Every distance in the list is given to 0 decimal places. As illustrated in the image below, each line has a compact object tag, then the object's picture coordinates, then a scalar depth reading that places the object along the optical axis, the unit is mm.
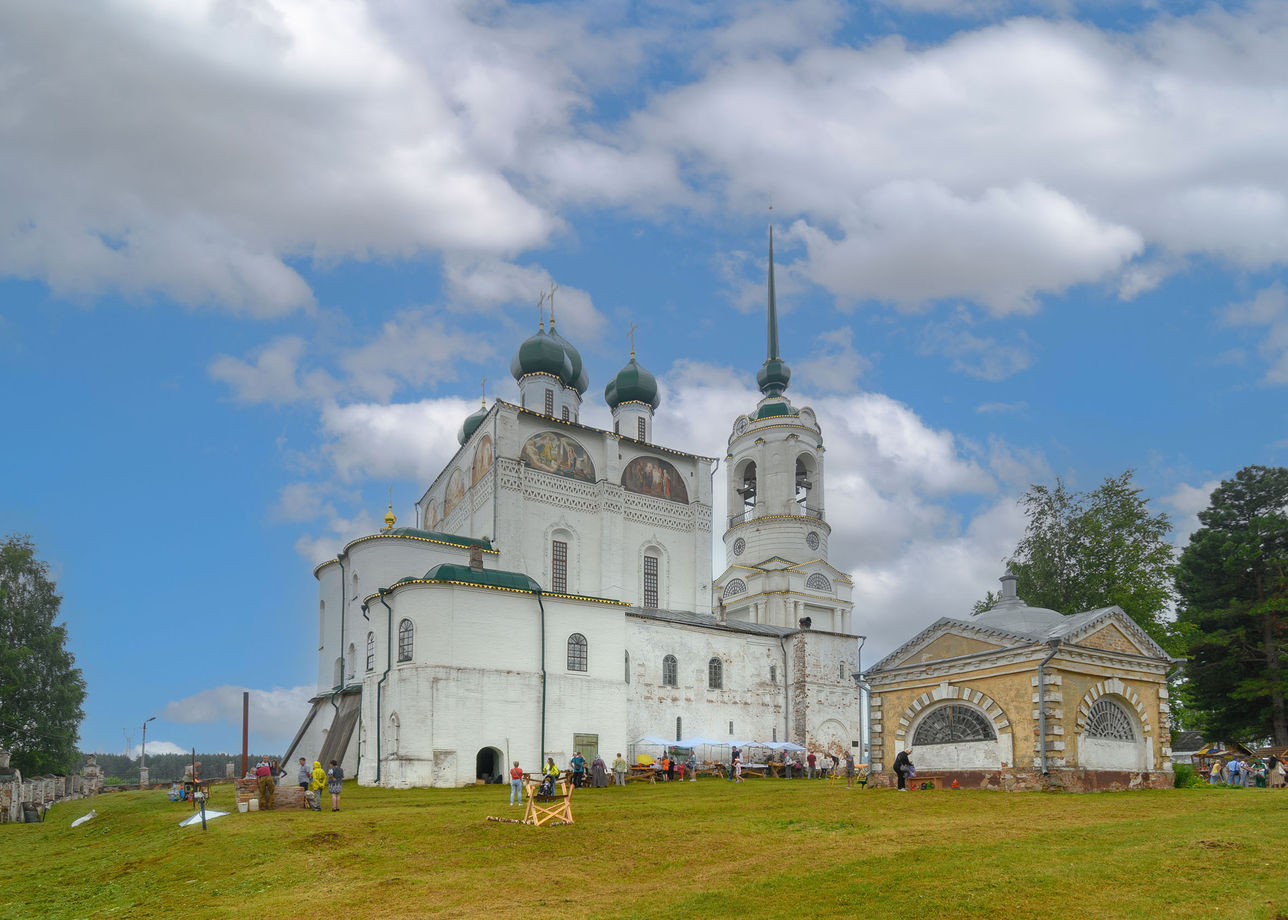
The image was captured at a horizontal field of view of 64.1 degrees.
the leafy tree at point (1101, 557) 37938
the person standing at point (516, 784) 23094
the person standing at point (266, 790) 22984
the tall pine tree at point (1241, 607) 40500
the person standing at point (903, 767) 23969
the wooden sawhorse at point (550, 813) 18781
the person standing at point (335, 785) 23109
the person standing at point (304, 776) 25108
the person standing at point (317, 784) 23250
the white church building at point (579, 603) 33344
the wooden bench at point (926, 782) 24359
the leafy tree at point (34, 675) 44344
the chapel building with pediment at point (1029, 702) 22562
